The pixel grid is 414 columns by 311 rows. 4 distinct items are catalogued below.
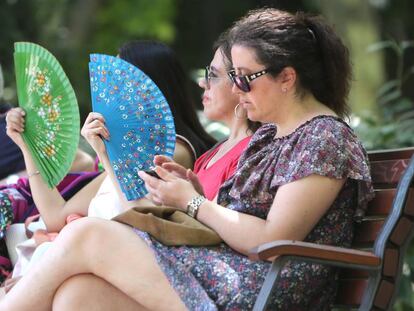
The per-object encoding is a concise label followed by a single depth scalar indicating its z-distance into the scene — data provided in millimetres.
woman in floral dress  6160
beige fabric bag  6383
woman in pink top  7695
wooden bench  5730
